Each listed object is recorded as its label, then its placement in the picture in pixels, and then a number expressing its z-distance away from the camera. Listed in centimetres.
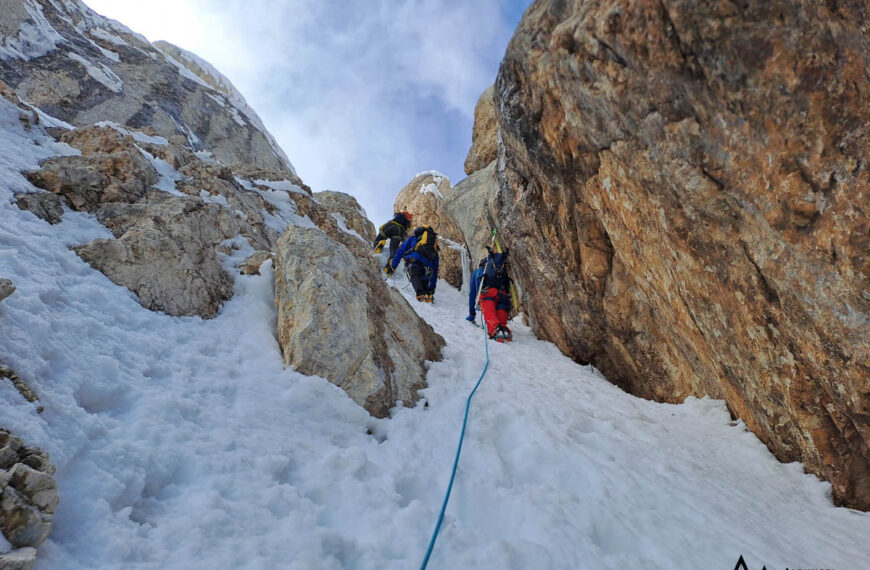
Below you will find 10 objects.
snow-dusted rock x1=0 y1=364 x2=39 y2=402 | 229
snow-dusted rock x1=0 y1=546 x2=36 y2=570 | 151
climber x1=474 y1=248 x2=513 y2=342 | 923
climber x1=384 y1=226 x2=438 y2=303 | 1227
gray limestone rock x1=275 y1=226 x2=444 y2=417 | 408
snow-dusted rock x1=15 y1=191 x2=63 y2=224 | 413
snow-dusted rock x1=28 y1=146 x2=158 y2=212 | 467
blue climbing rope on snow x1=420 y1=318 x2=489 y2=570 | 228
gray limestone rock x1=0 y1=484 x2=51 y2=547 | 165
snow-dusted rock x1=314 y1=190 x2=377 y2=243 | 1402
